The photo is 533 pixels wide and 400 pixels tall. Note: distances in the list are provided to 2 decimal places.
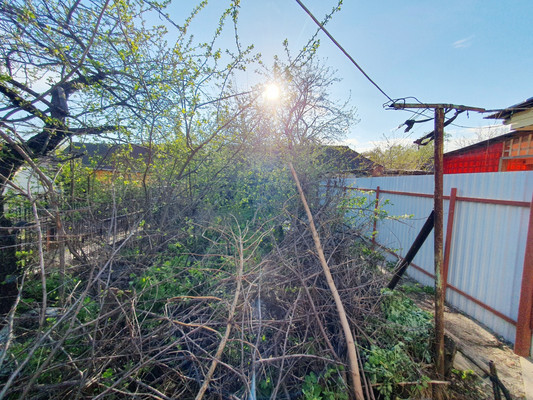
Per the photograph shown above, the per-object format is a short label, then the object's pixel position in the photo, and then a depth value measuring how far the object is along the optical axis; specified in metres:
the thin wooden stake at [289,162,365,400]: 1.71
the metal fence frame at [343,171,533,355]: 2.62
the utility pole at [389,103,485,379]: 2.22
